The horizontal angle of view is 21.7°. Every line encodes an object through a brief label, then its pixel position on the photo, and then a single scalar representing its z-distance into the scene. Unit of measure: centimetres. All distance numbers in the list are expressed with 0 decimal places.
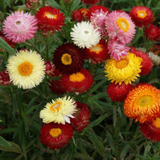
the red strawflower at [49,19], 65
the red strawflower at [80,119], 65
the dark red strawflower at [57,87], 70
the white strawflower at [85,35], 66
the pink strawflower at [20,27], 65
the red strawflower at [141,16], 81
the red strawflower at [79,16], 74
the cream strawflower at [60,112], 63
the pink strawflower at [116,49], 66
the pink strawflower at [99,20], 68
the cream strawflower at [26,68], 65
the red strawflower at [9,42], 67
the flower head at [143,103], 64
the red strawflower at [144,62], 72
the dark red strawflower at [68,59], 67
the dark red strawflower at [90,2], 80
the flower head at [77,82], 66
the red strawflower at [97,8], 71
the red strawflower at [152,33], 85
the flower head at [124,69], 67
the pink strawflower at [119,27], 66
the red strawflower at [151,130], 68
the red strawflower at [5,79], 68
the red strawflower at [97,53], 68
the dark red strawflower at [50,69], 68
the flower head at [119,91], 67
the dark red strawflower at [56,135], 64
